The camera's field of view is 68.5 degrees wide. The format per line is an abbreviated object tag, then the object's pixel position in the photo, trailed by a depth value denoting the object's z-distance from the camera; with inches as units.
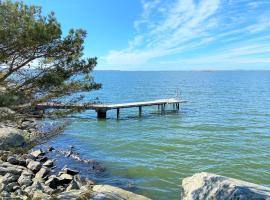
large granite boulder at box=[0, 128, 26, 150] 435.0
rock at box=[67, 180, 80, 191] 307.0
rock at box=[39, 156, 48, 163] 447.7
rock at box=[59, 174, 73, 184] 344.0
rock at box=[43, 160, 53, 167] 423.3
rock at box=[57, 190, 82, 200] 248.9
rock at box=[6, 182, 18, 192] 298.8
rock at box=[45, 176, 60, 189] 330.5
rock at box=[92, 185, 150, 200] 252.2
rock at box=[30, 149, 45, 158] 467.0
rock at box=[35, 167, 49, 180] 357.0
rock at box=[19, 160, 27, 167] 397.7
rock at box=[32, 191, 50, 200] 260.1
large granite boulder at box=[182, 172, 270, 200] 205.2
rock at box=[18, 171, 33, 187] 323.9
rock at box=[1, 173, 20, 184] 319.3
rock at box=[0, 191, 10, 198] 267.1
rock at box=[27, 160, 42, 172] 384.4
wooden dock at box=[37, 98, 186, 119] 846.2
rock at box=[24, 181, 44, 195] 298.2
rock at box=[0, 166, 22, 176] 348.8
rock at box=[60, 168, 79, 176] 383.0
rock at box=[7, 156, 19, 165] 397.5
